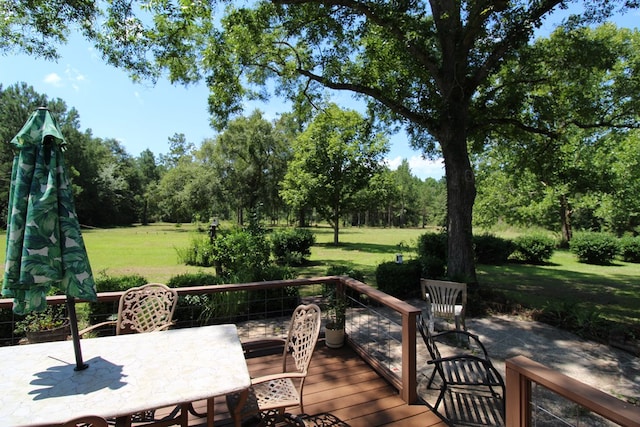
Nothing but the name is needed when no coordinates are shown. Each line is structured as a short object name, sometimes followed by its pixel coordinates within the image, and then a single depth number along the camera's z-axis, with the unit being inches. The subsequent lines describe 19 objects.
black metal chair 114.3
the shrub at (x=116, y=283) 204.2
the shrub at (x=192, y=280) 226.4
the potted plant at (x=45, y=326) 158.6
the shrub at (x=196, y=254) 459.2
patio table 65.9
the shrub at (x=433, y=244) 489.7
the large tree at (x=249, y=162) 1059.9
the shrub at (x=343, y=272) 268.3
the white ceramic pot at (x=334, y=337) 166.2
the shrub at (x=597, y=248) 558.3
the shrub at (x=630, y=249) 585.3
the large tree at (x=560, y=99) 299.3
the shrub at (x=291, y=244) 532.1
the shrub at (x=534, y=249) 549.0
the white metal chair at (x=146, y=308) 126.0
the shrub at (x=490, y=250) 546.6
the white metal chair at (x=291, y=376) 89.2
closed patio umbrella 70.0
